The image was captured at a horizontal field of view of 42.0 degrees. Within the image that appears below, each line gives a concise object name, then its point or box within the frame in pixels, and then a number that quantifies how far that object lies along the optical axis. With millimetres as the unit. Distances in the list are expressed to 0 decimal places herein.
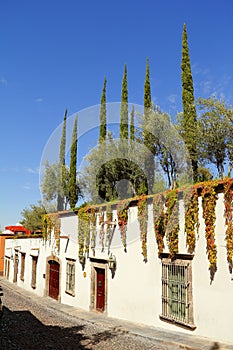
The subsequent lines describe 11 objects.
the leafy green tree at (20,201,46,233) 35719
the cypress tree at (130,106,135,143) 19673
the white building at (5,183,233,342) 8070
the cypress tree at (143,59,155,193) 17531
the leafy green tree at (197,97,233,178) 15062
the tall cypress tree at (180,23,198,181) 16109
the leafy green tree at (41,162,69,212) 22573
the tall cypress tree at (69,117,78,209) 24484
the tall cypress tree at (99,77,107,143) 22891
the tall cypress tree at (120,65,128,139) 20739
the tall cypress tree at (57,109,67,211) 25188
